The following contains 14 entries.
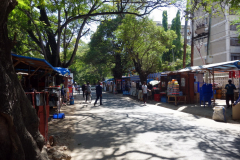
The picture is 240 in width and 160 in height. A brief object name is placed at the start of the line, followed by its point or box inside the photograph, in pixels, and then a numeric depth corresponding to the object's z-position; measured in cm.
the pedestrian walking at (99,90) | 1490
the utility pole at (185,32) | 1839
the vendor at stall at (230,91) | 1130
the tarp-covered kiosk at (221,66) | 1022
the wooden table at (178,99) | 1479
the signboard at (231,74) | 1412
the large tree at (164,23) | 4027
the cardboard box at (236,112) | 936
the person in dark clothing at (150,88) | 1916
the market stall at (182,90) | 1493
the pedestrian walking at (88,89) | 1633
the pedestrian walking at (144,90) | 1673
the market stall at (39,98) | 511
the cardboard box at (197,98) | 1551
